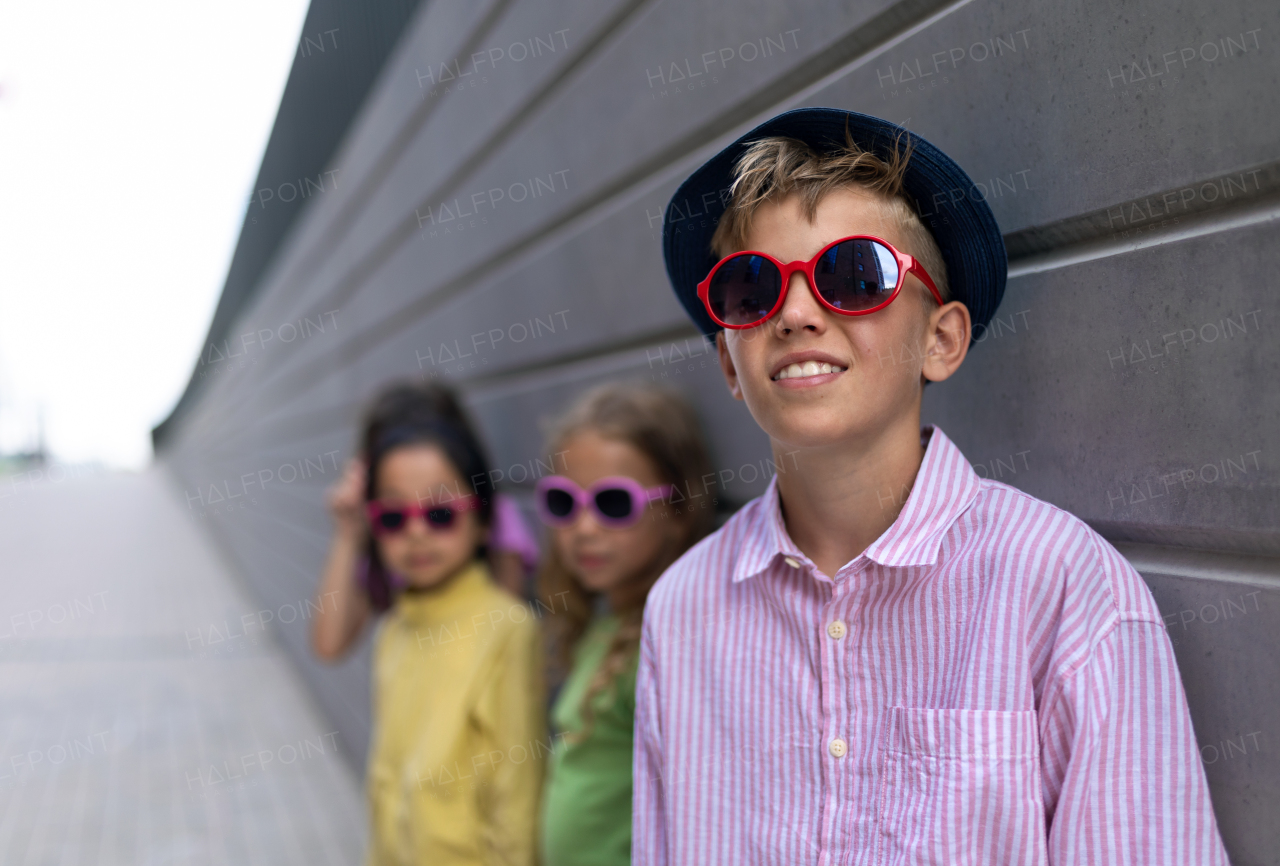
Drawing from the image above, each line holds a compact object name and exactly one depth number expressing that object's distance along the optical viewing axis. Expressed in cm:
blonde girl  209
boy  110
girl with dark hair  251
